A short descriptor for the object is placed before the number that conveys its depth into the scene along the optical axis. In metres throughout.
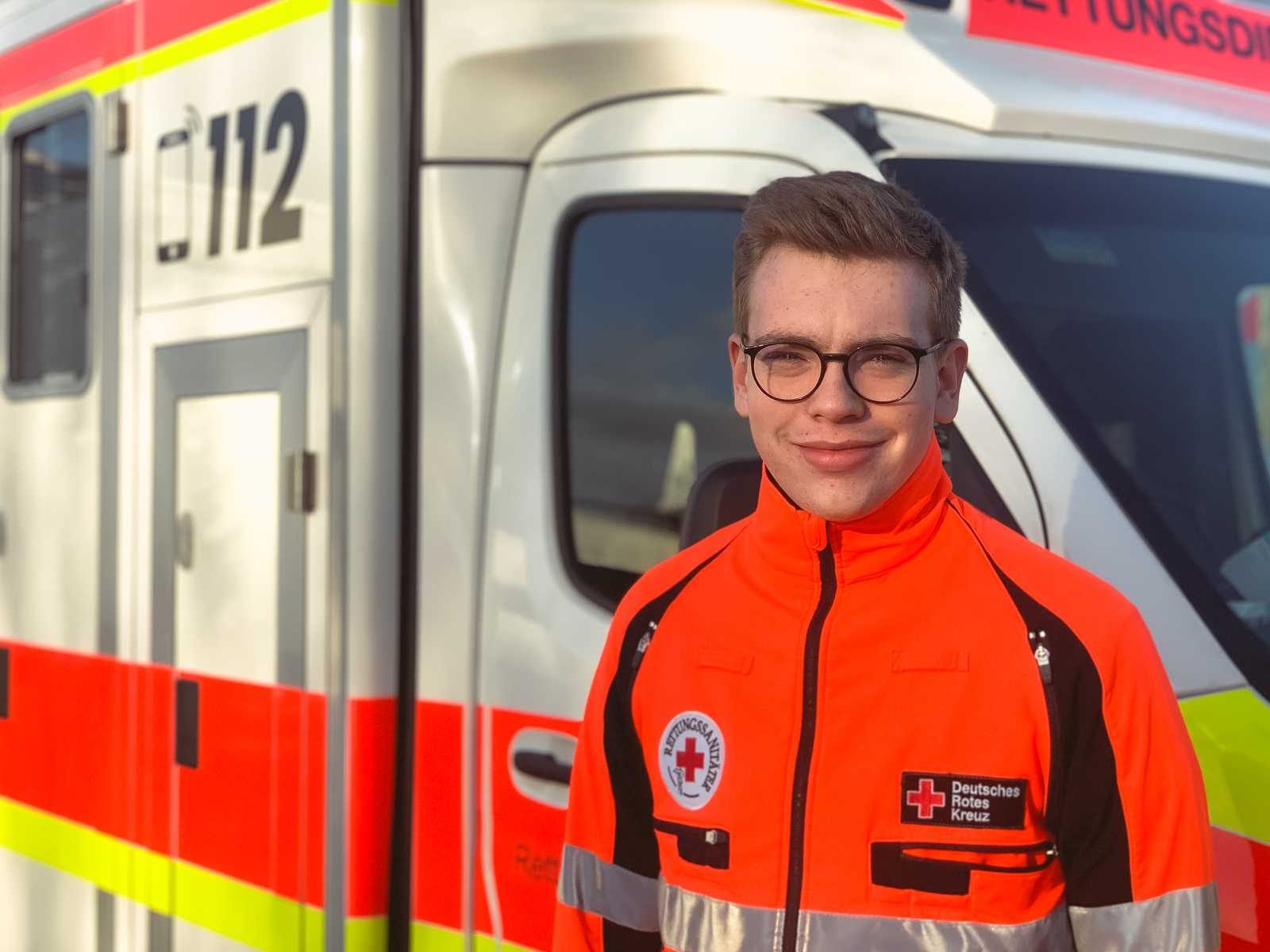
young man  1.19
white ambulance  2.02
